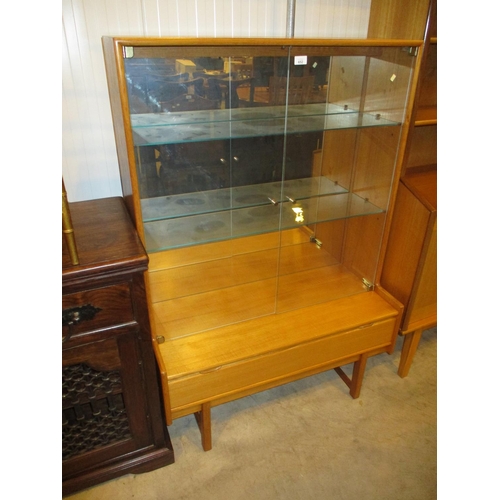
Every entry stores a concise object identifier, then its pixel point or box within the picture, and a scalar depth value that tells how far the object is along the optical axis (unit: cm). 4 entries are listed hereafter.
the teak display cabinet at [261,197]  145
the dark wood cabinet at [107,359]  114
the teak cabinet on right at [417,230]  162
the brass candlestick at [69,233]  98
